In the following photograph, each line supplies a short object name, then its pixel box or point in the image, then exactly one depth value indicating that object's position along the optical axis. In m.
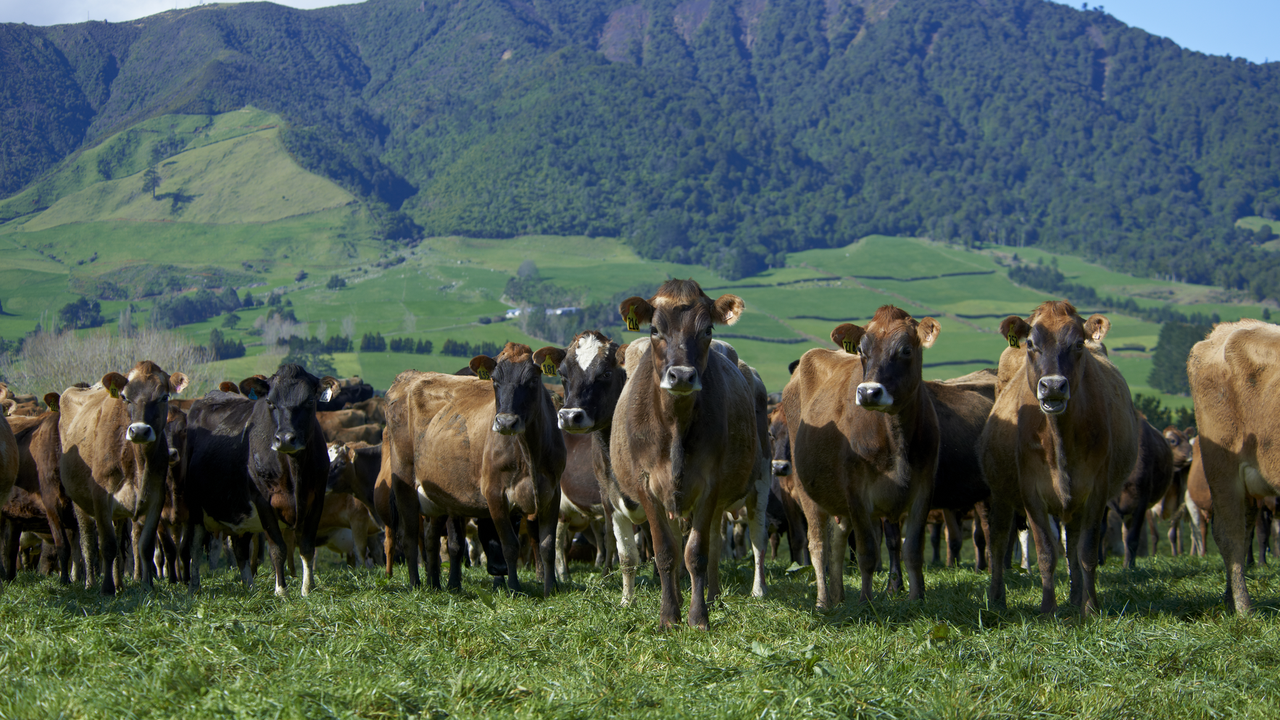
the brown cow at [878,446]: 9.09
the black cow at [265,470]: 11.76
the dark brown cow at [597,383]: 10.45
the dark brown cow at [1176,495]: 24.75
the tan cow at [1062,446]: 8.66
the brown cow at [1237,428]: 8.38
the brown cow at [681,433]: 8.19
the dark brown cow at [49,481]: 13.35
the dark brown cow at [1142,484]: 17.31
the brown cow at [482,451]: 10.98
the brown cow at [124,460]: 11.94
